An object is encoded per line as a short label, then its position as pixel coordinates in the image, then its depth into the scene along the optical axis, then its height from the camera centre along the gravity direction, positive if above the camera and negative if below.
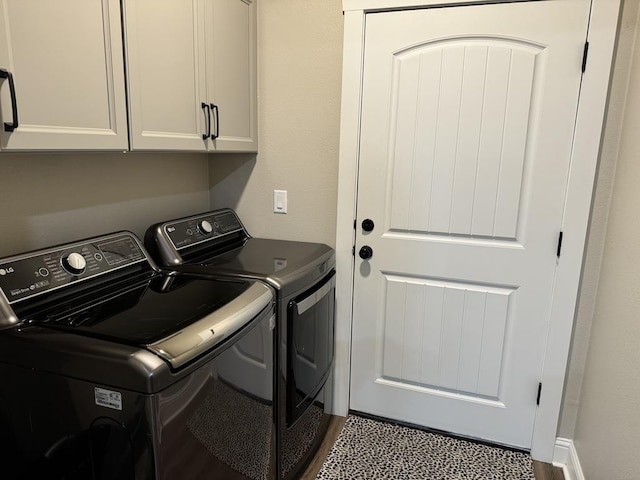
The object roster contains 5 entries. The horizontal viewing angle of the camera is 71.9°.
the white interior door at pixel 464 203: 1.85 -0.19
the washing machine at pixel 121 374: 1.06 -0.56
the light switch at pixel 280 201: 2.32 -0.23
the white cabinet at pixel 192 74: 1.46 +0.31
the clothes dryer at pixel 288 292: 1.70 -0.55
